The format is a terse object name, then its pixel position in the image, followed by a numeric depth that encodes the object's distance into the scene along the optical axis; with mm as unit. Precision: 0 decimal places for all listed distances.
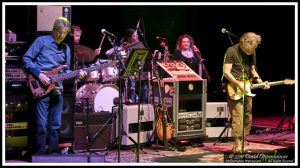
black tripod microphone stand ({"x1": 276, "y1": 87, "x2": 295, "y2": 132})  10271
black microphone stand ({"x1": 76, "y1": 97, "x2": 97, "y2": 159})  8070
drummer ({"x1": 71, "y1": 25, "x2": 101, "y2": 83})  9320
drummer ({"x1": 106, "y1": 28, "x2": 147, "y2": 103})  9166
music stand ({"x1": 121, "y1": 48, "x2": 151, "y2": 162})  7004
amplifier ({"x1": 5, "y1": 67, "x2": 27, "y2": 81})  7188
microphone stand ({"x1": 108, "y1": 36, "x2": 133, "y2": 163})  6811
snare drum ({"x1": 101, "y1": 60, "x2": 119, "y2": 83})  9992
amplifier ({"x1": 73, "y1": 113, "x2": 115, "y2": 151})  8045
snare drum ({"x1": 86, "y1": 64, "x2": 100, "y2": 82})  9906
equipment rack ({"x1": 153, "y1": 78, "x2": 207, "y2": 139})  8430
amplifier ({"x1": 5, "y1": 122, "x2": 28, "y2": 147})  7211
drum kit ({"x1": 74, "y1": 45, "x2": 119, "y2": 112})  9398
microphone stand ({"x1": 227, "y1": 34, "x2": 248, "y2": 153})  6996
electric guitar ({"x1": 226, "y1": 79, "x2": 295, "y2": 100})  7341
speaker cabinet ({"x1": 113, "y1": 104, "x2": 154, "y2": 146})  8375
